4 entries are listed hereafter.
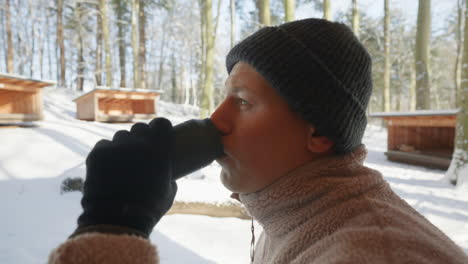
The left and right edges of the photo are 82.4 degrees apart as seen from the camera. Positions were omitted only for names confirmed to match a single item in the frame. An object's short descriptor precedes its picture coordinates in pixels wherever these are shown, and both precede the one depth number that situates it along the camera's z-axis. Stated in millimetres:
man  589
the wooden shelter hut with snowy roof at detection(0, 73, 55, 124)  7079
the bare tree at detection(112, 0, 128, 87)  16228
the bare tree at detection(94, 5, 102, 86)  18747
